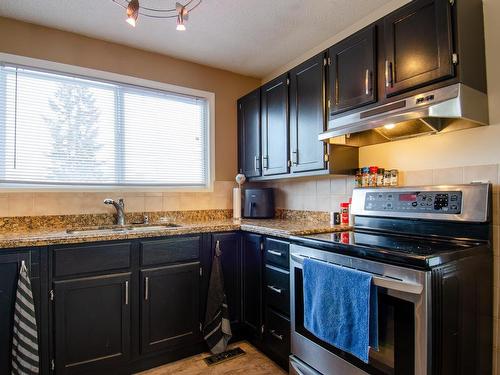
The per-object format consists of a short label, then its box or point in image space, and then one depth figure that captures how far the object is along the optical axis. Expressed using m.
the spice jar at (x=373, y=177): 2.01
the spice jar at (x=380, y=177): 1.99
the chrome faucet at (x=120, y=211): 2.42
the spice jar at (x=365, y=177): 2.05
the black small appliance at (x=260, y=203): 2.84
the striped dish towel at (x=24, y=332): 1.60
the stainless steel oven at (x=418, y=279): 1.18
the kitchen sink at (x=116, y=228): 2.20
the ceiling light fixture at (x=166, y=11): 1.55
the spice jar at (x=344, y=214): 2.20
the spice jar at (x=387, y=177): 1.96
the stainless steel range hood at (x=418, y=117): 1.42
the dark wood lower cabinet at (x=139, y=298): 1.71
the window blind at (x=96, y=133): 2.20
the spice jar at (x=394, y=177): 1.93
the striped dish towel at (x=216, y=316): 2.19
